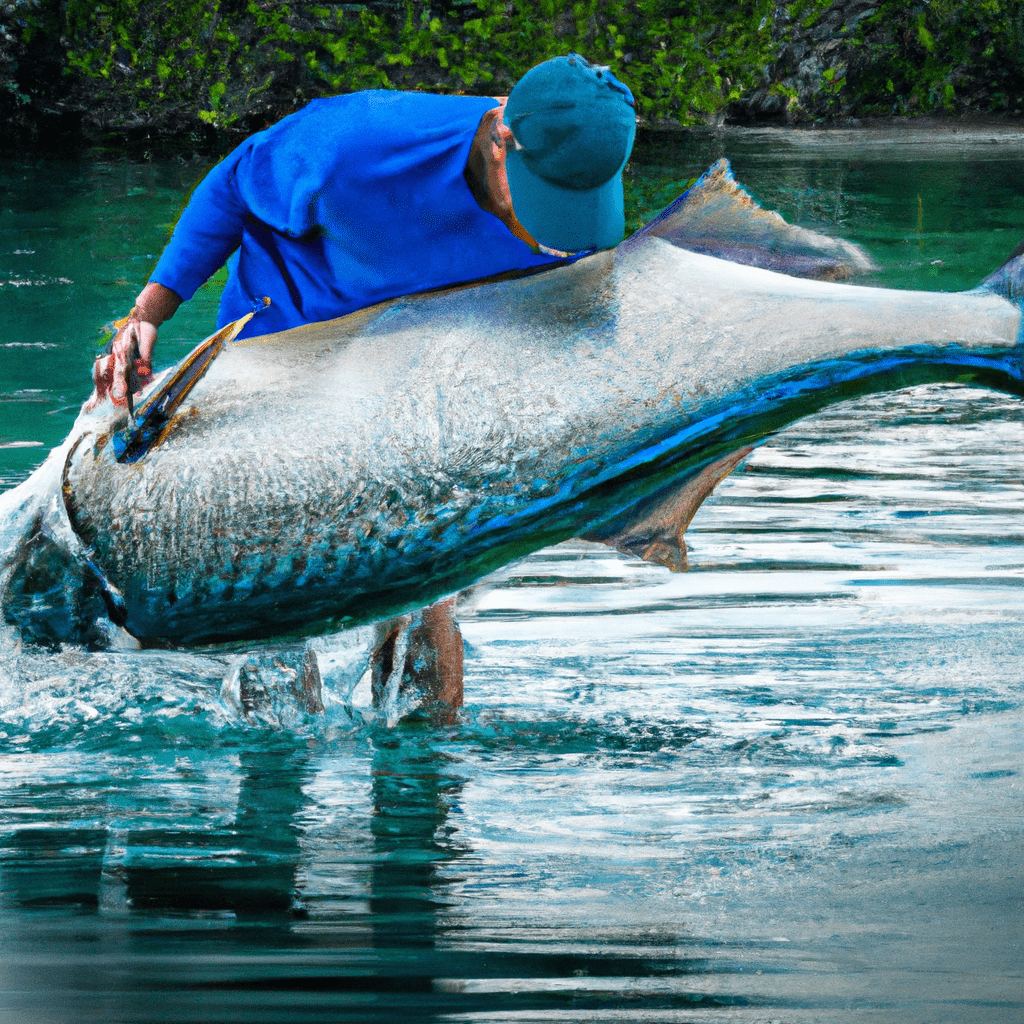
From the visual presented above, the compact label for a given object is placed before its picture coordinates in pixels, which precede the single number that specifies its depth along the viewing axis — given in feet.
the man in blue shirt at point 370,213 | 15.92
